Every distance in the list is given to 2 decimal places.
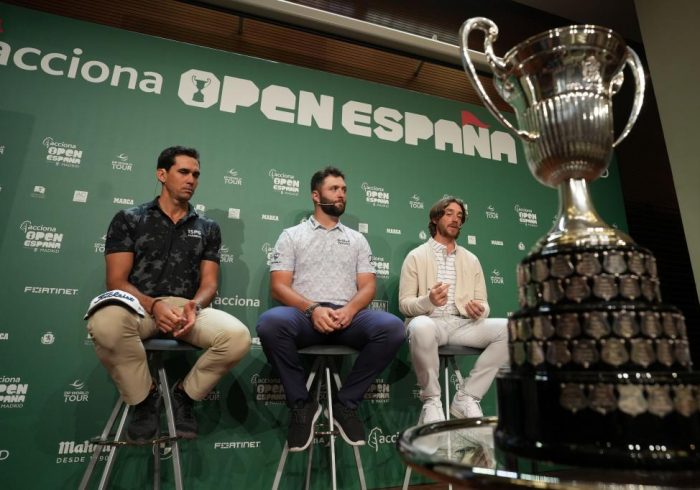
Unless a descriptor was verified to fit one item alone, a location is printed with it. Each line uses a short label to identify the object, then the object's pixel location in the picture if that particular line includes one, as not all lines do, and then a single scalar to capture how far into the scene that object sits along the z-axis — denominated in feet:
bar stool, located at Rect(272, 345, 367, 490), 6.04
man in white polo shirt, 6.10
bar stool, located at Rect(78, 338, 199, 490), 5.43
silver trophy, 1.62
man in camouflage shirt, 5.48
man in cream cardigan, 6.80
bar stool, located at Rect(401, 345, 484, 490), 7.06
